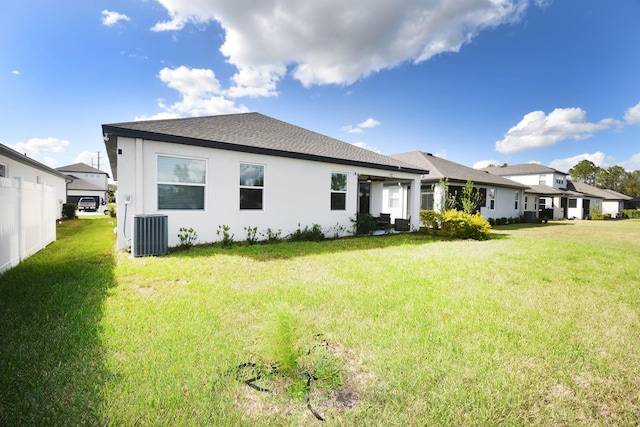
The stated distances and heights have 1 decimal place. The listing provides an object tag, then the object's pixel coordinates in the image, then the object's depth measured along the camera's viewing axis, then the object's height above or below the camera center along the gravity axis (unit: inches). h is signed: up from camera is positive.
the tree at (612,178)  2583.7 +333.8
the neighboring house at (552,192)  1333.7 +98.6
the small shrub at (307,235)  408.2 -39.6
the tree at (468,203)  581.6 +16.9
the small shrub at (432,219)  511.2 -16.2
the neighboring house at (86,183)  1713.6 +162.8
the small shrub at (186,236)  322.7 -35.1
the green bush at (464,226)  476.1 -26.4
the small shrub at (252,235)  367.1 -36.4
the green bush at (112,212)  913.5 -18.8
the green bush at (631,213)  1625.2 -0.6
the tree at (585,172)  2593.5 +393.3
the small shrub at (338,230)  459.4 -36.0
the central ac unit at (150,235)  273.0 -28.8
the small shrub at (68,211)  793.6 -15.2
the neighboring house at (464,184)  696.4 +73.5
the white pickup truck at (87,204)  1416.1 +8.2
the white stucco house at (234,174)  299.4 +44.9
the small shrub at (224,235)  344.6 -35.3
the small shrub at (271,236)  385.4 -39.4
